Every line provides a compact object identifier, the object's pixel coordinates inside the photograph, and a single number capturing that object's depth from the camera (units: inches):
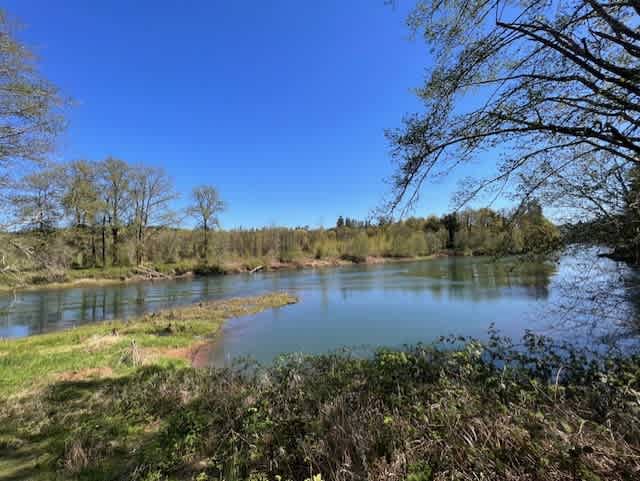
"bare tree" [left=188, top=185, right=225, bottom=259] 1530.5
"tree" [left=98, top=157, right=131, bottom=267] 1178.0
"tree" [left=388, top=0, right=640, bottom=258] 134.1
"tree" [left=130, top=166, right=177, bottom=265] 1268.5
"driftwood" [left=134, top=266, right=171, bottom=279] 1277.1
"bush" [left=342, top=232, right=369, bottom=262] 2123.5
